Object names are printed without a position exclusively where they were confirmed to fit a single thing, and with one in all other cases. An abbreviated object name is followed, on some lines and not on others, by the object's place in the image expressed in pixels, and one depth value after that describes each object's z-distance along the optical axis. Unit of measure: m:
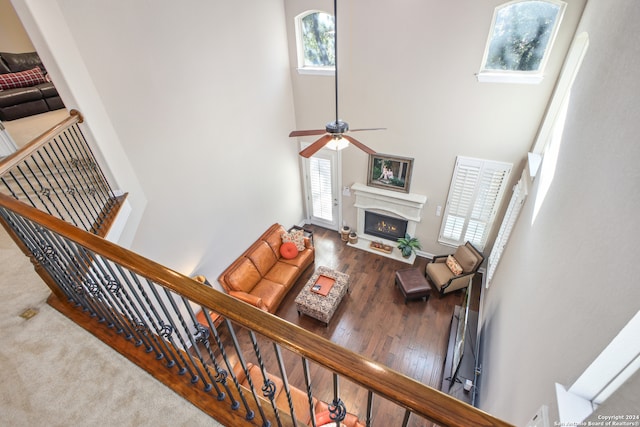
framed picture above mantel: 5.97
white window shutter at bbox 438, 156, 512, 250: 5.25
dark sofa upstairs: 4.63
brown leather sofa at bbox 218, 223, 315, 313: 5.42
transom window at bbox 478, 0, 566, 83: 4.13
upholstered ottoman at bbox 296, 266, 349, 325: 5.25
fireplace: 6.25
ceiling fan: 3.21
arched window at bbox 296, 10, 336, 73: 5.50
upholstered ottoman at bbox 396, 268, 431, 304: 5.58
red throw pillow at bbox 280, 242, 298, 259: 6.38
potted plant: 6.50
